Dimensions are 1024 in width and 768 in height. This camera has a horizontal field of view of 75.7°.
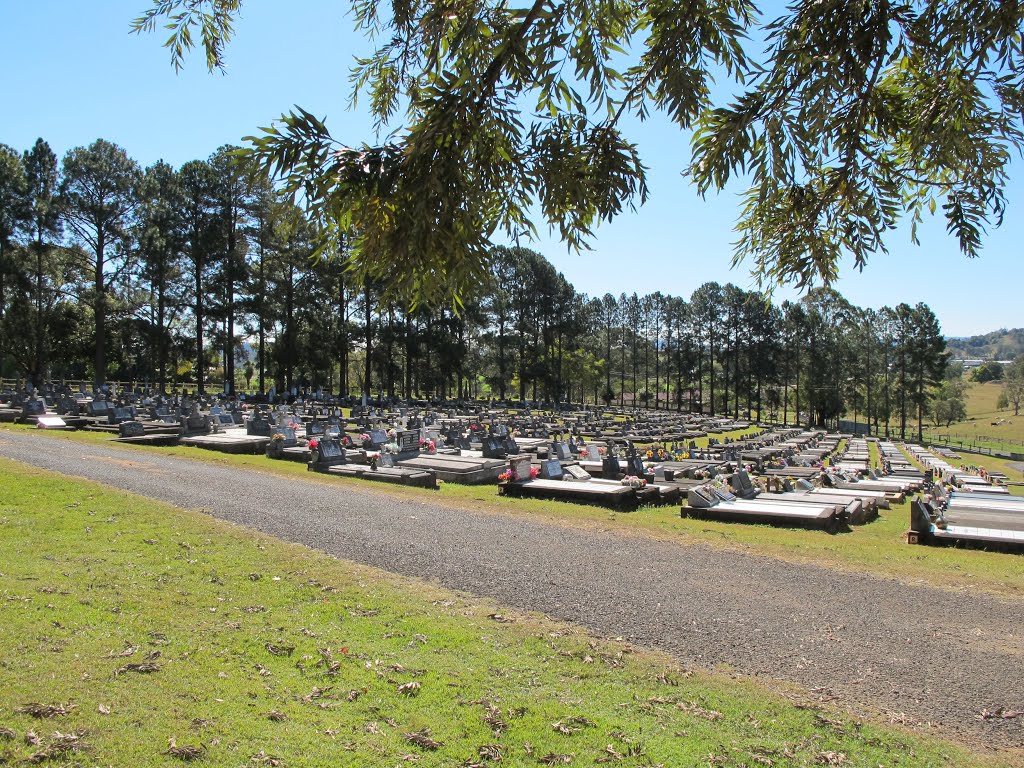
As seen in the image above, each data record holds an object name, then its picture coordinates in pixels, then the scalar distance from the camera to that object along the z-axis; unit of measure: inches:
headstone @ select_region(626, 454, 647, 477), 706.2
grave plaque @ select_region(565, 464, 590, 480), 625.9
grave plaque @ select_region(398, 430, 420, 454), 741.9
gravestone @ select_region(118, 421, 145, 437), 835.4
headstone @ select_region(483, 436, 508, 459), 832.9
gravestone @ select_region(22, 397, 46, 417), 1021.8
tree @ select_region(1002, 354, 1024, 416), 4399.6
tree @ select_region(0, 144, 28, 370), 1600.6
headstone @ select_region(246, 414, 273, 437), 863.1
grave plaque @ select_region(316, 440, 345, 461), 658.8
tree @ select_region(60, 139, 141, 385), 1636.3
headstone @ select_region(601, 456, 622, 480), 693.3
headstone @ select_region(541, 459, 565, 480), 620.4
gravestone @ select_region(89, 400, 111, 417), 1077.8
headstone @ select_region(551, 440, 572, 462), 836.6
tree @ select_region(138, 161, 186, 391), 1747.0
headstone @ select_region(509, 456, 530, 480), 581.1
